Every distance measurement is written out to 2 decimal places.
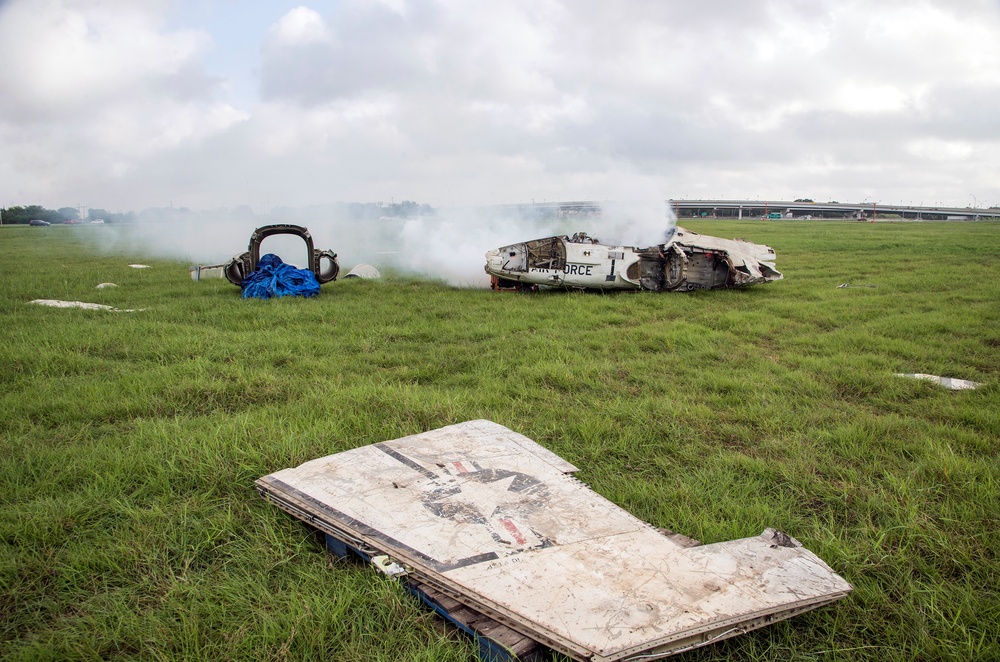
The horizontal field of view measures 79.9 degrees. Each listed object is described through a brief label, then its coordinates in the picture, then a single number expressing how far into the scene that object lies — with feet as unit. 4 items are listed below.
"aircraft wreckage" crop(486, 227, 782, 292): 36.60
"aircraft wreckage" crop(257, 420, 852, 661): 7.27
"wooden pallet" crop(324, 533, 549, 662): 7.14
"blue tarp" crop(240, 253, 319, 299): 34.81
